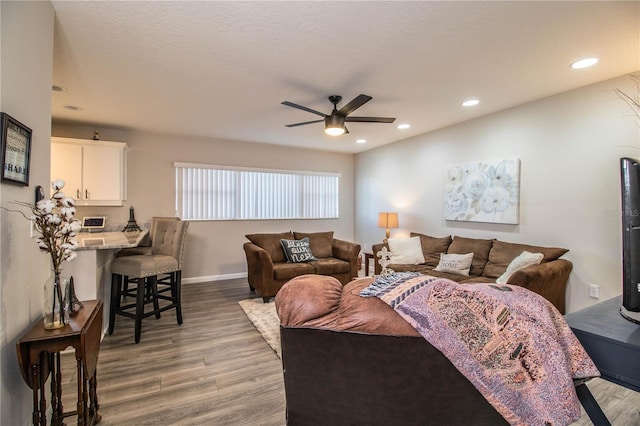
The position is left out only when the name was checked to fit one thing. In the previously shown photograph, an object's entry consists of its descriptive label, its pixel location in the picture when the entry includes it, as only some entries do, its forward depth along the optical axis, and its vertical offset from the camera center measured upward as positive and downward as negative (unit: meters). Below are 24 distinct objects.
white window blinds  5.30 +0.42
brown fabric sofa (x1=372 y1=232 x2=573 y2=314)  2.81 -0.53
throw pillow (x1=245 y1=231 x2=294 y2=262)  4.55 -0.45
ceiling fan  3.16 +1.05
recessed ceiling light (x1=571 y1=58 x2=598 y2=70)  2.54 +1.34
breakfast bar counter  2.73 -0.51
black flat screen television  1.30 -0.06
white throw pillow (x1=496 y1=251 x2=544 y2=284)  3.05 -0.47
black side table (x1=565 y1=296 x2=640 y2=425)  1.19 -0.53
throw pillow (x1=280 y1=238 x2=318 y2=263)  4.47 -0.55
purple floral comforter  1.04 -0.46
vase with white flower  1.51 -0.13
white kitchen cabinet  4.18 +0.64
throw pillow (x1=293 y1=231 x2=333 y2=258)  4.89 -0.45
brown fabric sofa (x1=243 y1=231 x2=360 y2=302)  4.05 -0.70
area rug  2.98 -1.22
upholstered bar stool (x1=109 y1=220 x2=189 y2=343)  3.00 -0.58
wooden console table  1.37 -0.72
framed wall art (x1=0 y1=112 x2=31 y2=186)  1.29 +0.29
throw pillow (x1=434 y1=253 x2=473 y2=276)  3.72 -0.60
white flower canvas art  3.77 +0.34
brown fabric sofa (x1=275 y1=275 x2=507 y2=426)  1.05 -0.56
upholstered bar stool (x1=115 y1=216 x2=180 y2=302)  3.69 -0.49
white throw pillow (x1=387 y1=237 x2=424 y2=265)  4.30 -0.51
